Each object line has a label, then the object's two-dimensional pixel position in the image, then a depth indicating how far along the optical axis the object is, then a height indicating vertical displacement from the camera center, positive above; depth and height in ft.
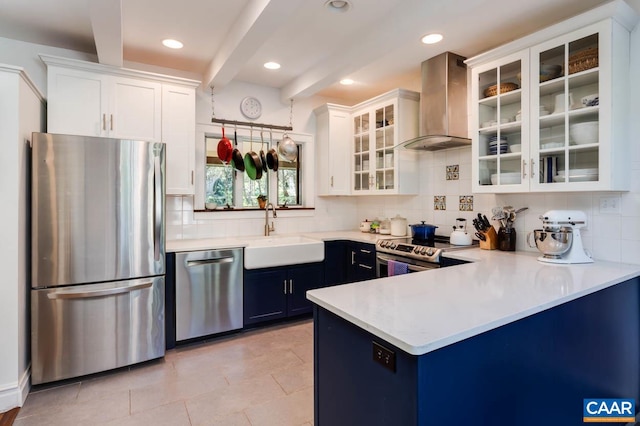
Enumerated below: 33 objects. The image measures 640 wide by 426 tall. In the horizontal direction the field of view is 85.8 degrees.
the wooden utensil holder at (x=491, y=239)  9.22 -0.75
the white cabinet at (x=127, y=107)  8.87 +2.92
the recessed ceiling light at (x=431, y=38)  8.92 +4.56
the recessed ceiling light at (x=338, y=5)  7.56 +4.60
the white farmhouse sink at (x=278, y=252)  10.60 -1.31
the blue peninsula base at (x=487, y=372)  3.55 -1.99
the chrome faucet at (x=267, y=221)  12.89 -0.36
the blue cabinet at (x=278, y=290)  10.73 -2.54
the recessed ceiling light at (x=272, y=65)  10.99 +4.75
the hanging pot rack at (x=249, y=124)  12.22 +3.27
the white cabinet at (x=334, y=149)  13.64 +2.50
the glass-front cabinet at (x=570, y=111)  6.82 +2.09
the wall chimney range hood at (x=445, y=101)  9.97 +3.26
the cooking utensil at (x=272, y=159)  12.89 +1.98
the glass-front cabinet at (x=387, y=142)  11.75 +2.53
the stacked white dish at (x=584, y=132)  6.90 +1.61
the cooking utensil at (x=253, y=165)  12.50 +1.71
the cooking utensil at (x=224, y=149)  12.00 +2.20
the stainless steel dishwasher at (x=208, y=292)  9.64 -2.32
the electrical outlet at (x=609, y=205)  7.32 +0.13
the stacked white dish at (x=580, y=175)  6.92 +0.74
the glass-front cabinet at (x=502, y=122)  7.97 +2.18
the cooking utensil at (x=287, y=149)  12.79 +2.37
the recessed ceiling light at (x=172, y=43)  9.48 +4.74
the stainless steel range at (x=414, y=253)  8.81 -1.14
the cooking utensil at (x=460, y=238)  9.70 -0.76
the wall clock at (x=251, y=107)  12.72 +3.91
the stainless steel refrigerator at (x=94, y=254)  7.59 -0.98
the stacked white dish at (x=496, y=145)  8.46 +1.65
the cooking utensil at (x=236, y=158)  12.37 +1.94
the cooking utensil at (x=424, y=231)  10.66 -0.61
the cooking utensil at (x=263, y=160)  12.79 +1.91
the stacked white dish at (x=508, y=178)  8.24 +0.80
